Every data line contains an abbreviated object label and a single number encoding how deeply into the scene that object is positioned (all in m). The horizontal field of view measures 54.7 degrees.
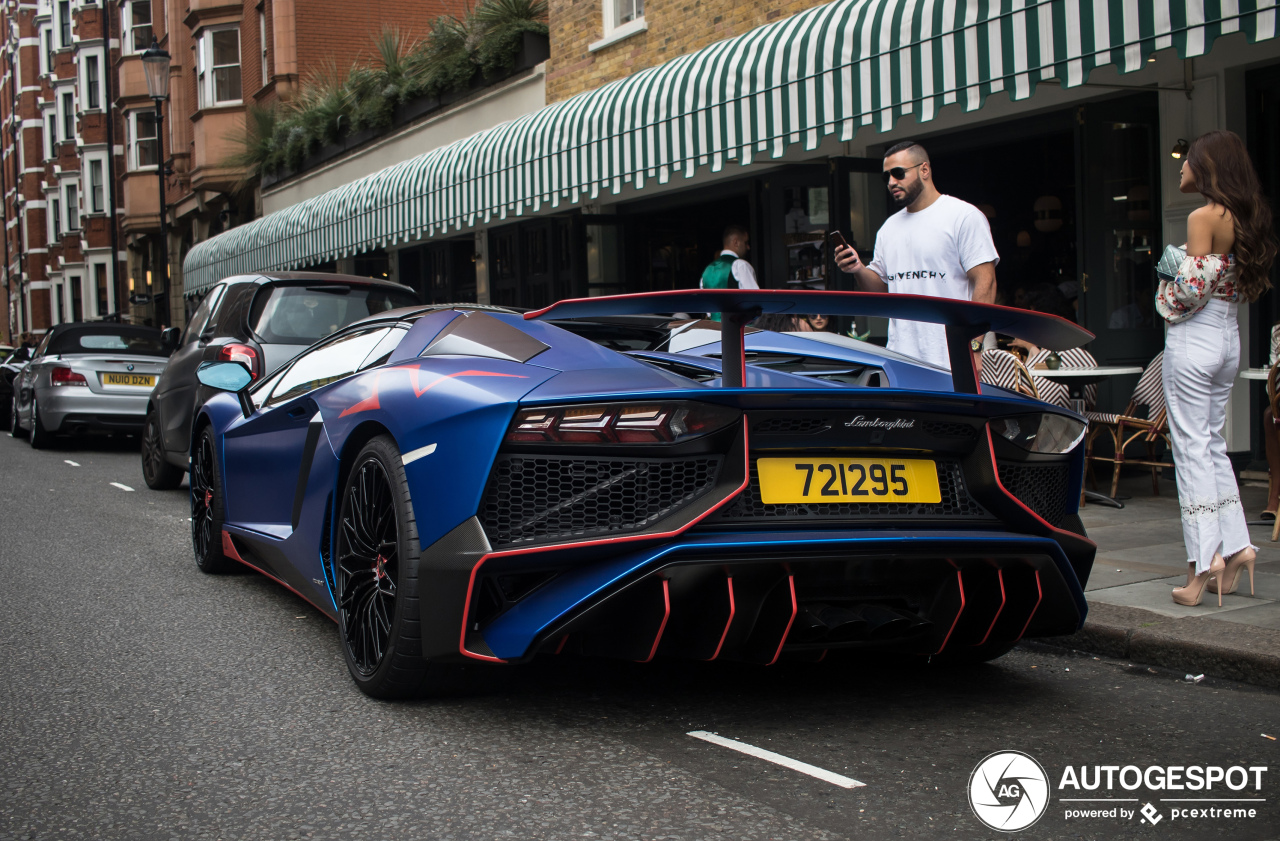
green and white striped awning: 6.72
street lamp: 22.23
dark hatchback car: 8.27
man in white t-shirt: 5.53
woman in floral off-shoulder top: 4.59
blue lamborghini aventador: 3.10
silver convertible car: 13.58
